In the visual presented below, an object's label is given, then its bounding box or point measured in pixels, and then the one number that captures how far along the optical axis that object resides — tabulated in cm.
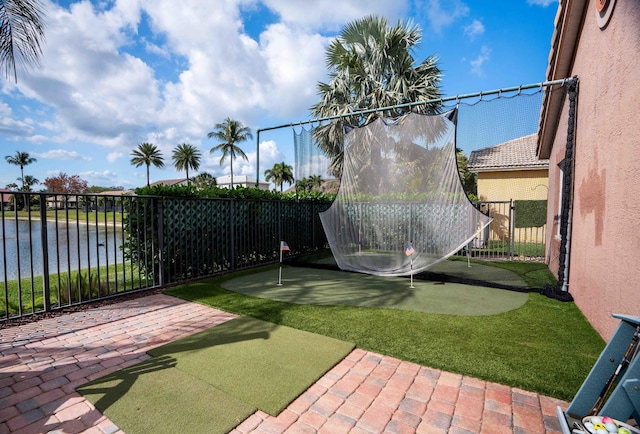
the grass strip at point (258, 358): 196
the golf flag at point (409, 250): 438
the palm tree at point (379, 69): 916
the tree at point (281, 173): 4680
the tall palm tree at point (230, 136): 3072
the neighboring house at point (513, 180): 840
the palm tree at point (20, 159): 5228
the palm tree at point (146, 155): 3997
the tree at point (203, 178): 4227
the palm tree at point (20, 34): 392
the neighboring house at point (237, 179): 4669
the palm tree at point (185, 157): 4156
